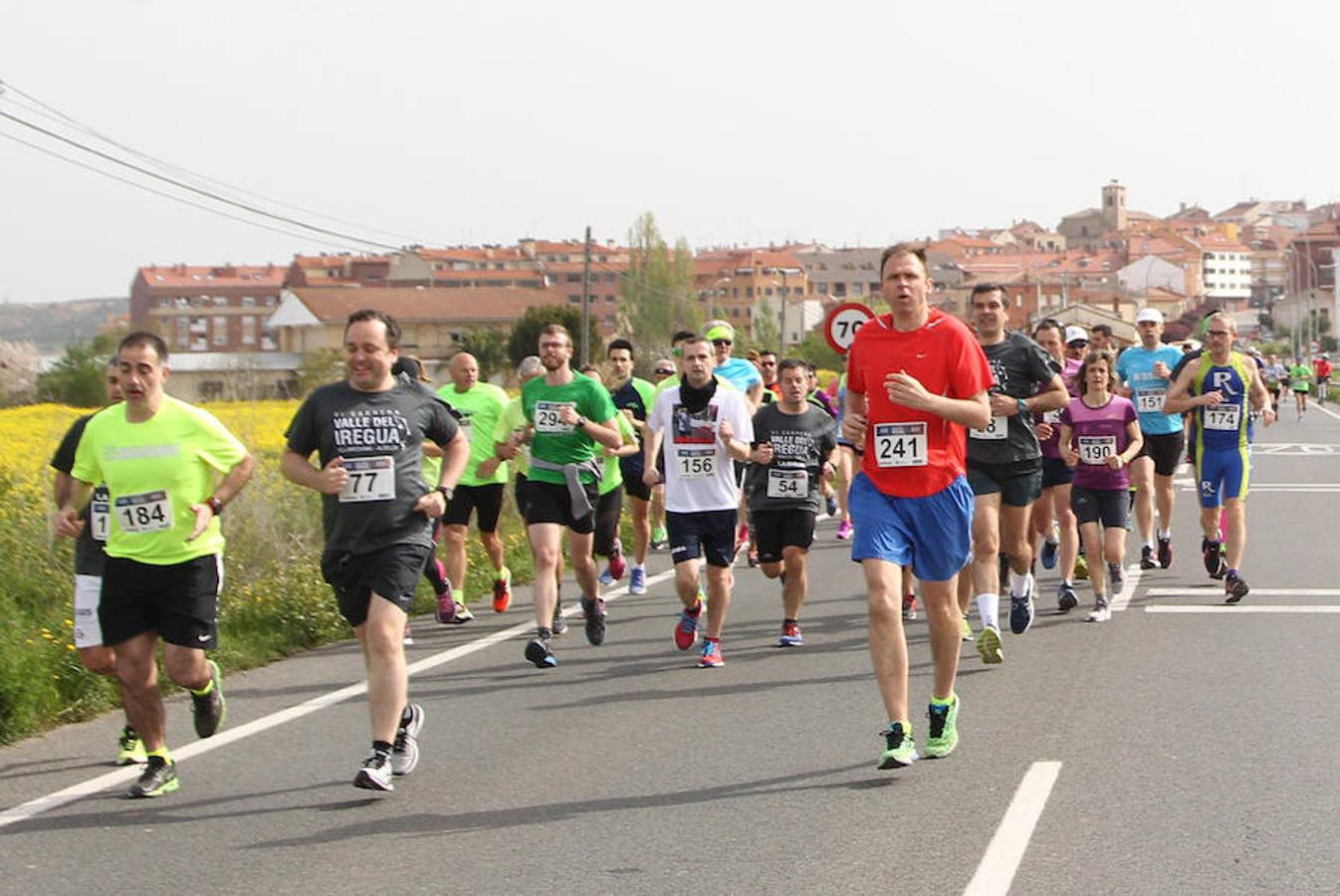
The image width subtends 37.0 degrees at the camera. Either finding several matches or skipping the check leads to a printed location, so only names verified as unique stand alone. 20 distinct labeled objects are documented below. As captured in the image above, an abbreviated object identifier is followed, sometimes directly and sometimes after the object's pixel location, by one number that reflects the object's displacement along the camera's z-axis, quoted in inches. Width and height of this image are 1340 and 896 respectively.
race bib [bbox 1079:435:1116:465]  526.3
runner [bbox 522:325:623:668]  448.1
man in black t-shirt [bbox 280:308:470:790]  303.7
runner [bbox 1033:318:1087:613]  534.5
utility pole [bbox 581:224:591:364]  1852.9
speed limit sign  730.2
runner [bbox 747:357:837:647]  466.6
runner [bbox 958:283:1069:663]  444.8
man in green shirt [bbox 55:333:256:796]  306.0
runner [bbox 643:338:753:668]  442.6
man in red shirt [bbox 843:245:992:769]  311.0
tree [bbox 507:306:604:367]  3654.0
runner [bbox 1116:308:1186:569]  628.1
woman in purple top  527.5
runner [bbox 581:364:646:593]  532.1
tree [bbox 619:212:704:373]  5388.8
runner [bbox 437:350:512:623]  546.9
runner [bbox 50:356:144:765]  322.3
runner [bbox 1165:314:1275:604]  548.4
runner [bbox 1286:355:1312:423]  2087.8
